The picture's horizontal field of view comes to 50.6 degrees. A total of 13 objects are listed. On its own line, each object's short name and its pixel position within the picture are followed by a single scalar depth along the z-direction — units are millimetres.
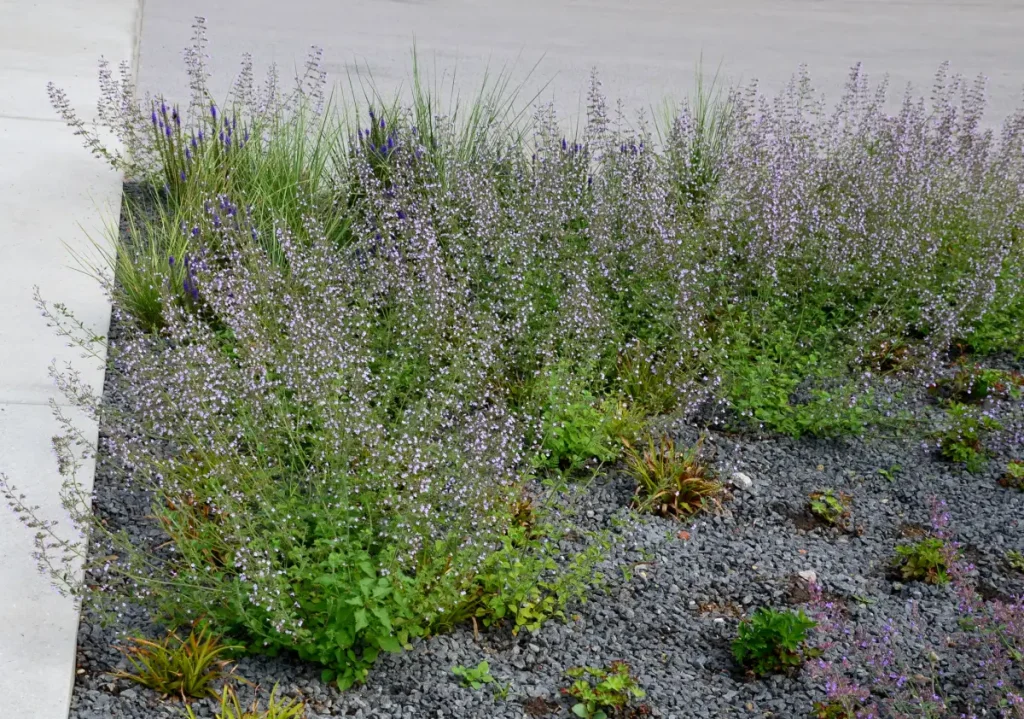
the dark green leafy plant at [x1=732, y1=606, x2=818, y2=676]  3461
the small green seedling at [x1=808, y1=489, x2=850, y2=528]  4336
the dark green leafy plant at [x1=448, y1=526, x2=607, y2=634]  3598
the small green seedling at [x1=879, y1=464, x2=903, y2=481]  4602
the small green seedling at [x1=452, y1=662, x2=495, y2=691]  3383
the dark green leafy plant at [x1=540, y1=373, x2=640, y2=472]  4352
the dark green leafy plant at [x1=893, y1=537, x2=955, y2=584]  3967
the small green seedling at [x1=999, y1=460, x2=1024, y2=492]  4543
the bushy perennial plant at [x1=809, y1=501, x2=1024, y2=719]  3238
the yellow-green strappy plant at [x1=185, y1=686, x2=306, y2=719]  3062
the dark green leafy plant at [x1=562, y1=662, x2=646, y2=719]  3301
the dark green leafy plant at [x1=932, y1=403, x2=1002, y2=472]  4656
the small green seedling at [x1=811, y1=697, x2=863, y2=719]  3305
